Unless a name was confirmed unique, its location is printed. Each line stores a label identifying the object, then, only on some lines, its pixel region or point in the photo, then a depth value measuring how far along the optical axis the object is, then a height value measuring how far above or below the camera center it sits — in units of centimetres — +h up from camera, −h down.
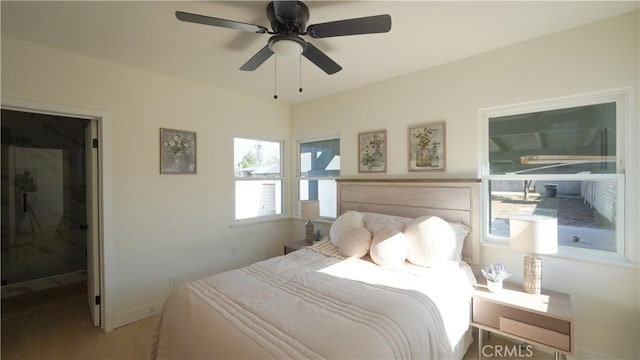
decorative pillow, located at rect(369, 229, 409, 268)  227 -62
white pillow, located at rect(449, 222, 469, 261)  233 -52
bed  130 -75
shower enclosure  359 -32
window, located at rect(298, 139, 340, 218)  377 +9
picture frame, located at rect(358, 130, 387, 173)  315 +33
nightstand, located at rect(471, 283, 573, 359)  171 -96
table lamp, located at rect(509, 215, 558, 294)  187 -46
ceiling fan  148 +90
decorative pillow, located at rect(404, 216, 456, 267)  221 -54
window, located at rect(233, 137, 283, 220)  370 +2
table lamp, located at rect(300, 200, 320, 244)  339 -41
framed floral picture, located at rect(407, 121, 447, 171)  272 +33
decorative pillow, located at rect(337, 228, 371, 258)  250 -61
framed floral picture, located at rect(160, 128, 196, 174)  294 +31
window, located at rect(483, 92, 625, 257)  204 +6
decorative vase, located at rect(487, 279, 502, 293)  205 -83
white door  257 -38
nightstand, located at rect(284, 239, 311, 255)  337 -86
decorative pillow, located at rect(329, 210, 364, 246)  278 -48
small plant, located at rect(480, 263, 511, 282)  206 -75
